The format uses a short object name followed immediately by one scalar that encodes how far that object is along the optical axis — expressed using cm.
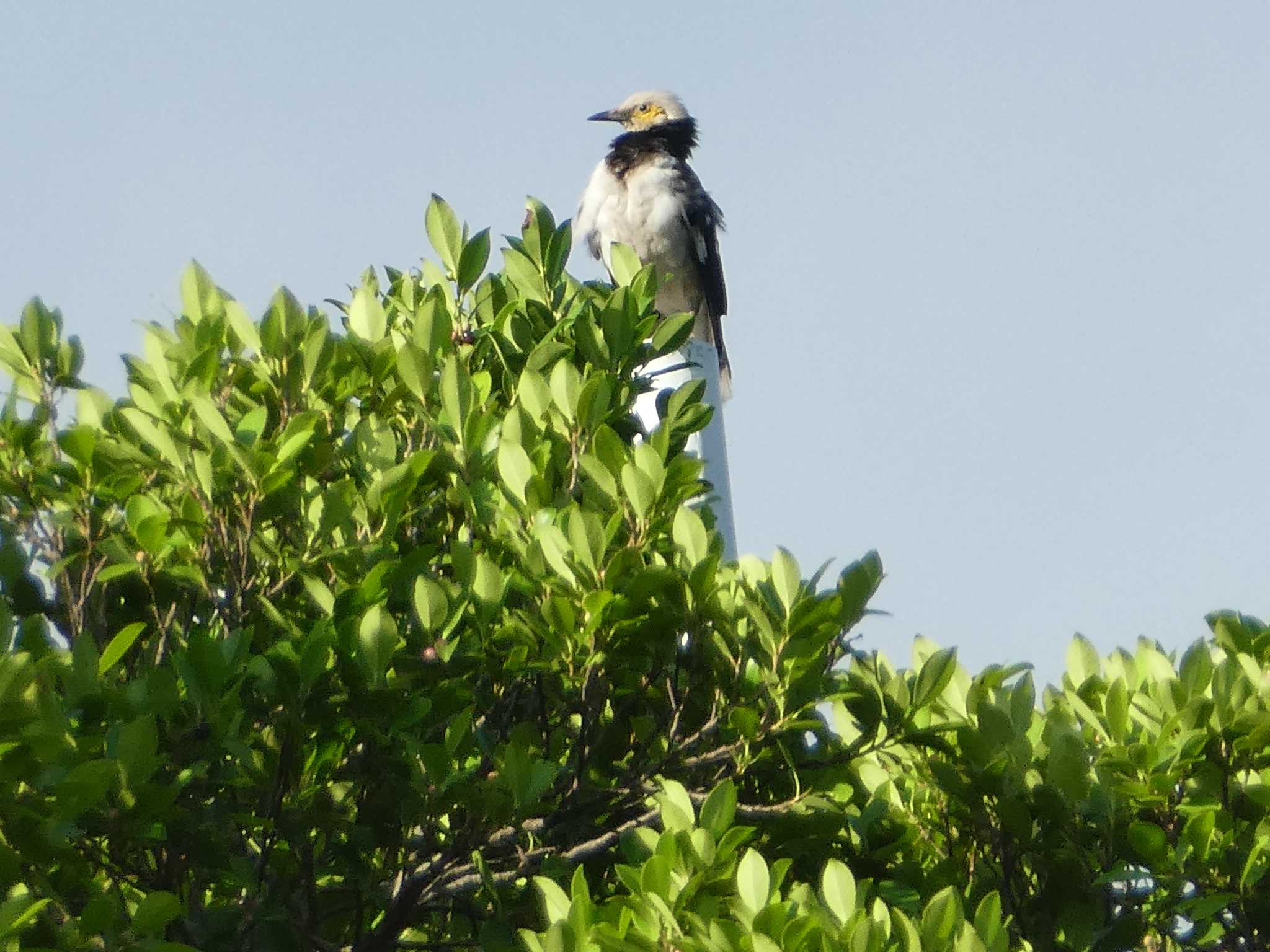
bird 1958
